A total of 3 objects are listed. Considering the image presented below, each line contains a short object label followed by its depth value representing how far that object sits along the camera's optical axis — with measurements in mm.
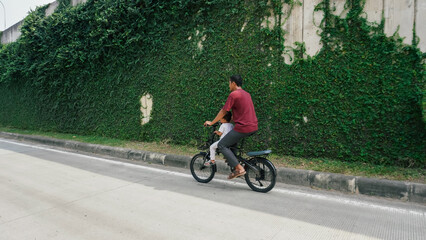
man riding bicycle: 4324
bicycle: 4277
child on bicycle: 4605
